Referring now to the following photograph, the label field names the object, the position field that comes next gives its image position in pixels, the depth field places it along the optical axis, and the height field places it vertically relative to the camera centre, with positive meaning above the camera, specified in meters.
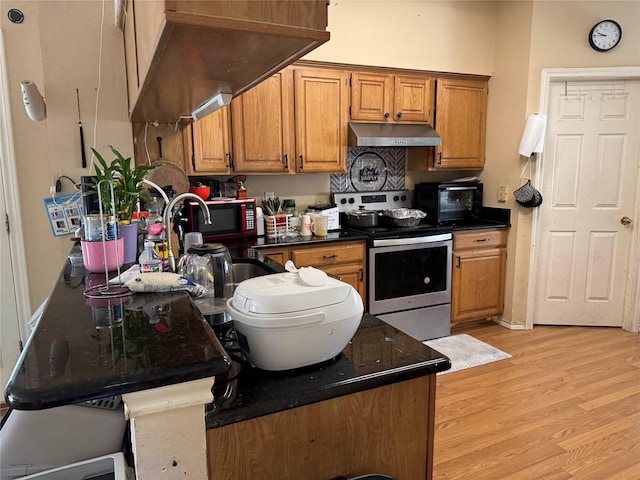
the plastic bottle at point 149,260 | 1.32 -0.27
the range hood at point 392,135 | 3.43 +0.29
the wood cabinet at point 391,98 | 3.49 +0.60
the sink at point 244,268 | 2.33 -0.51
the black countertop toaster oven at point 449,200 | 3.79 -0.26
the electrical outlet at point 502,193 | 3.87 -0.20
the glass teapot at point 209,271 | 1.45 -0.33
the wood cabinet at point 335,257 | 3.07 -0.62
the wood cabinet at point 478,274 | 3.70 -0.89
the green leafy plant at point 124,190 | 1.56 -0.06
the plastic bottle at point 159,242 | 1.49 -0.24
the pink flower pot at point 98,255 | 1.42 -0.27
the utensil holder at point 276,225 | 3.27 -0.39
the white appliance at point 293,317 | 0.93 -0.32
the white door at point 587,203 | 3.62 -0.27
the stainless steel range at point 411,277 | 3.35 -0.84
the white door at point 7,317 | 2.84 -0.95
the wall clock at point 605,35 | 3.48 +1.07
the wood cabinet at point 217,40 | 0.90 +0.31
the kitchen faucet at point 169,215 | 1.54 -0.16
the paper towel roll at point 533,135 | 3.53 +0.29
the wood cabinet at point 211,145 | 2.97 +0.19
